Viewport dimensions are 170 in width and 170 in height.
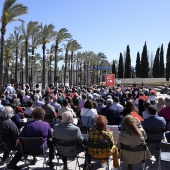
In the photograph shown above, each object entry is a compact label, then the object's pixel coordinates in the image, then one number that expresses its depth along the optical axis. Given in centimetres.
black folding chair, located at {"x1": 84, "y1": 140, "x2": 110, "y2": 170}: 405
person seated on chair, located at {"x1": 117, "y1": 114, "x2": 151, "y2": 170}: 399
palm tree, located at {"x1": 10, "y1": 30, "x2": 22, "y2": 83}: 3234
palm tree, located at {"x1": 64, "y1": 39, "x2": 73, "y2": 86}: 3840
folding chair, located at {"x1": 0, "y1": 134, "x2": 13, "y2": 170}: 461
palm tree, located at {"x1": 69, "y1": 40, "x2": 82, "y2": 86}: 3864
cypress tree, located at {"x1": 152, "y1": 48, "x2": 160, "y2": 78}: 5803
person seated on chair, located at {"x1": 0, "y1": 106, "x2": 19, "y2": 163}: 464
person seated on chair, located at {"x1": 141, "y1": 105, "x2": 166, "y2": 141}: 472
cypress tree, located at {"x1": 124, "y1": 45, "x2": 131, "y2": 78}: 6102
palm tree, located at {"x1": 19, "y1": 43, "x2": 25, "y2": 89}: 3516
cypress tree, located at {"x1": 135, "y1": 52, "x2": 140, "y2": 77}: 5986
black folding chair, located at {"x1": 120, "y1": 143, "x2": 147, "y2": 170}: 401
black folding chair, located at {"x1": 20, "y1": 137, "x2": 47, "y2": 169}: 413
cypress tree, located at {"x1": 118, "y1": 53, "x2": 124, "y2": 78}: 6275
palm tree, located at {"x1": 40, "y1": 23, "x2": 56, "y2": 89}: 2898
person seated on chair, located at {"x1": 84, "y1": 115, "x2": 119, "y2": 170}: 411
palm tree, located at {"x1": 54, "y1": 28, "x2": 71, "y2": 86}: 3190
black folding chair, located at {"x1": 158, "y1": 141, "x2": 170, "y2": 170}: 388
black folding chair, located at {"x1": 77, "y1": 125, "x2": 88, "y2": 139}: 519
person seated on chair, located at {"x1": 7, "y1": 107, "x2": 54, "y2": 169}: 434
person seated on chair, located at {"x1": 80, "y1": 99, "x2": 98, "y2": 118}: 648
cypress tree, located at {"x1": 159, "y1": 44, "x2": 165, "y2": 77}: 5743
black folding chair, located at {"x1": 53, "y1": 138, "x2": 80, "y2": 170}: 425
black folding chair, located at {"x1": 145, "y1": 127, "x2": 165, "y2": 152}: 472
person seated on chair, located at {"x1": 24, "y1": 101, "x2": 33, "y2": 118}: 716
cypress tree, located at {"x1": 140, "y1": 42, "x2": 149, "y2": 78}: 5787
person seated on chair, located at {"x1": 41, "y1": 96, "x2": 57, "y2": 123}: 693
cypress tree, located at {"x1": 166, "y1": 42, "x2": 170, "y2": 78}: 5221
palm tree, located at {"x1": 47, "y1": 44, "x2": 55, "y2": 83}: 4209
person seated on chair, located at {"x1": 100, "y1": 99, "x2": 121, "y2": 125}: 680
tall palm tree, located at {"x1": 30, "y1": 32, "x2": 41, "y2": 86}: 3058
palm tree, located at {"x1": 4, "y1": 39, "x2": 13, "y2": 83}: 3366
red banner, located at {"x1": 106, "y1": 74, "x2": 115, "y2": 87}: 2390
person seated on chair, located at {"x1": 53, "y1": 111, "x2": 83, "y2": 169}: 427
